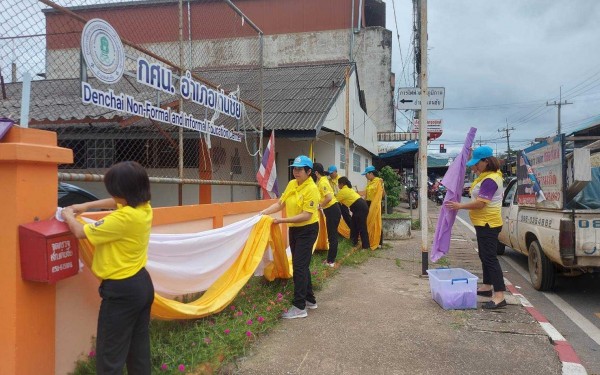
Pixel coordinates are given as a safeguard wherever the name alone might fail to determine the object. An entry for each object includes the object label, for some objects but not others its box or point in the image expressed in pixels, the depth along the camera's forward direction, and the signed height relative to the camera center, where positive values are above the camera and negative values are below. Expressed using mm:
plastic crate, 5094 -1245
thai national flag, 7949 +280
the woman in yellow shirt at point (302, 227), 4805 -462
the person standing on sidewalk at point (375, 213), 9531 -599
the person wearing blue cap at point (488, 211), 5160 -307
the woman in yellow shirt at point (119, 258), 2459 -420
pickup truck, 5207 -706
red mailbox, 2500 -380
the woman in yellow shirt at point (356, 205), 8922 -409
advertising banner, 5578 +153
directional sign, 7836 +1585
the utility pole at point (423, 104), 6730 +1262
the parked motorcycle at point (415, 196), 22450 -608
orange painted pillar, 2514 -413
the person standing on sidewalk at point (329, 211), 7215 -457
